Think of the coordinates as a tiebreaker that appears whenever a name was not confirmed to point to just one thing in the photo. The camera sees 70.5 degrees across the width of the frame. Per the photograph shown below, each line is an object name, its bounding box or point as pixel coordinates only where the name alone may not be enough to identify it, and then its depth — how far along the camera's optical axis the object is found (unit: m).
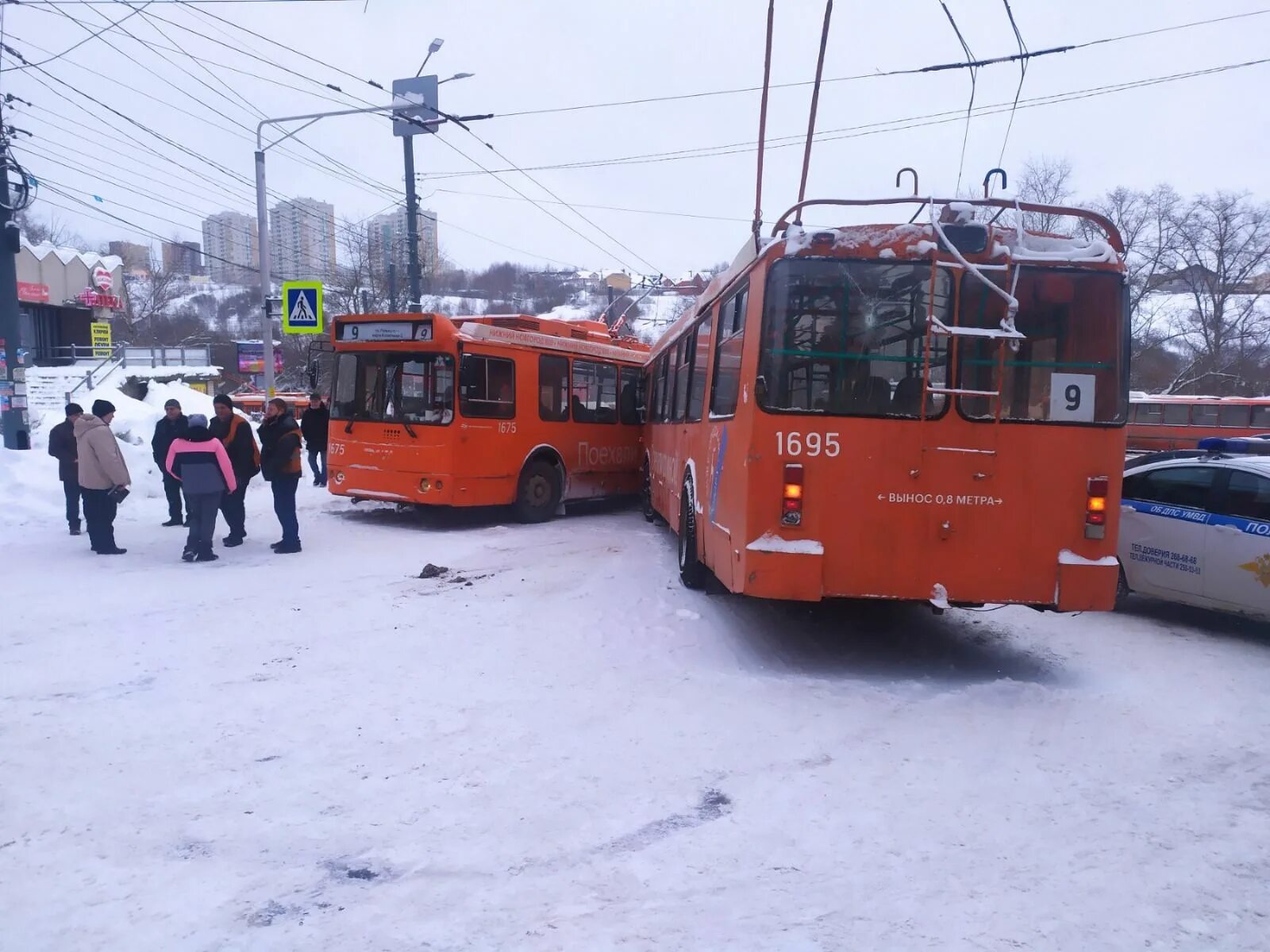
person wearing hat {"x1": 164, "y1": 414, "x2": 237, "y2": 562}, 9.86
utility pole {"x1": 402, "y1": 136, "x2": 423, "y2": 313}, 19.84
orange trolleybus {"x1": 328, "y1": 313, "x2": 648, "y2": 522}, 12.60
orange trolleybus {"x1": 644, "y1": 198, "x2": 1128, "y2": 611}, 6.12
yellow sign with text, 54.09
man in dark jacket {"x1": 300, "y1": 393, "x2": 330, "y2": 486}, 15.00
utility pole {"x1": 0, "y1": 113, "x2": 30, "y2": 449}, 15.81
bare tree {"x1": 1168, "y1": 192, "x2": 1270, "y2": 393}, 49.88
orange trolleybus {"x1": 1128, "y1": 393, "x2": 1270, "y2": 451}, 30.59
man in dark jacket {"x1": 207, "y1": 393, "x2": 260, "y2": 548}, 10.88
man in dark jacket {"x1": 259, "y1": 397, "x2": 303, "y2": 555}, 10.60
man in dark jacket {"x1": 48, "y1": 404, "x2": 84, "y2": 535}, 10.66
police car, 7.79
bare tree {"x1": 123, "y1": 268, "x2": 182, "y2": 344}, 71.75
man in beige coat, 10.05
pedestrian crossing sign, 16.12
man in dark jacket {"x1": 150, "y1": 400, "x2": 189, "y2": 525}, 11.30
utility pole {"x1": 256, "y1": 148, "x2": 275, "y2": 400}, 17.98
